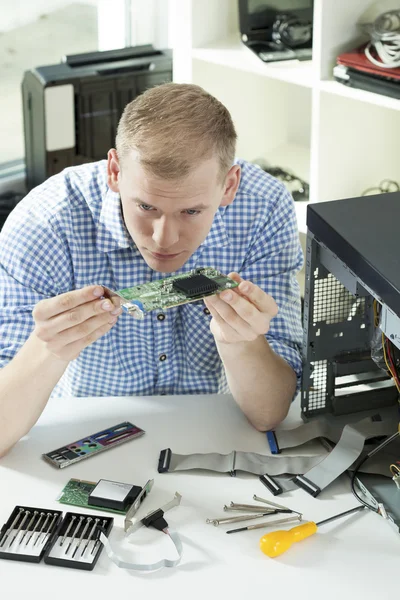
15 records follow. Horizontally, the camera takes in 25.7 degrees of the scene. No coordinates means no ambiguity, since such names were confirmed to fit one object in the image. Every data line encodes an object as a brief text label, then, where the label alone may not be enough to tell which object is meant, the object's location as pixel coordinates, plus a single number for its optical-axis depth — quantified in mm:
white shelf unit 2230
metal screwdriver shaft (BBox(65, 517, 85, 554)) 1166
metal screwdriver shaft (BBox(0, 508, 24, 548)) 1169
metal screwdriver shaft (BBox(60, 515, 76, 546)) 1180
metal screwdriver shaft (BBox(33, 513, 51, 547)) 1173
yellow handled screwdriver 1162
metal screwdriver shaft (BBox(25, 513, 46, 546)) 1174
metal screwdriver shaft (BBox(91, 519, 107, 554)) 1158
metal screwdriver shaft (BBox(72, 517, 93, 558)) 1166
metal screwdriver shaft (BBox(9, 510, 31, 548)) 1174
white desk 1106
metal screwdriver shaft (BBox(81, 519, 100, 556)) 1160
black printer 2646
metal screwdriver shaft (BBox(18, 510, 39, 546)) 1174
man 1384
